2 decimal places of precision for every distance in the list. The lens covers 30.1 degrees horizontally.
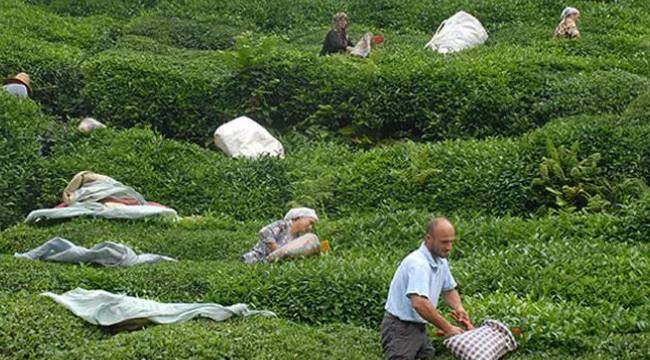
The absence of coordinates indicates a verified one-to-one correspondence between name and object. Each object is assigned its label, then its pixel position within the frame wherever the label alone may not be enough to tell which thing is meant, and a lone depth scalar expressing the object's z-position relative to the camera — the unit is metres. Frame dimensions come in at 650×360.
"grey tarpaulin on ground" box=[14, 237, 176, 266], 14.18
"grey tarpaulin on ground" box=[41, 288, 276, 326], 11.23
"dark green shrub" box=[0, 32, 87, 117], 22.30
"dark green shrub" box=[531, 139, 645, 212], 15.72
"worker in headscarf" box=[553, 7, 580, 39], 24.41
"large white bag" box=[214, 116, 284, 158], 19.67
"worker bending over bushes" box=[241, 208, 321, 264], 14.13
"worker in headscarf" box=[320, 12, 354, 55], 23.38
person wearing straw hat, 21.38
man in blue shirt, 9.68
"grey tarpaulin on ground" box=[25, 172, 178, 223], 16.53
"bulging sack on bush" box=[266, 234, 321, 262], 13.83
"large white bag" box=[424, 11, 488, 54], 24.59
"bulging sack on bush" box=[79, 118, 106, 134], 20.27
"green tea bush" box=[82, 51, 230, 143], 21.22
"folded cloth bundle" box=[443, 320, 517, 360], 9.95
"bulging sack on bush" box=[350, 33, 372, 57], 23.12
